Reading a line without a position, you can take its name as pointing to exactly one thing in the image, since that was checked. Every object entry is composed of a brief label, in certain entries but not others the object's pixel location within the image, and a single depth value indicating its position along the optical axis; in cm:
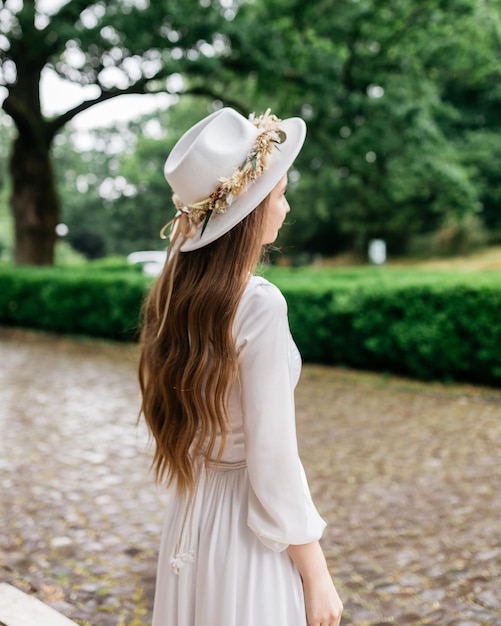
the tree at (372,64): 1327
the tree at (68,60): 1220
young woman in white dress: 138
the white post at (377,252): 2689
